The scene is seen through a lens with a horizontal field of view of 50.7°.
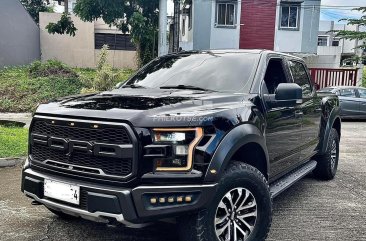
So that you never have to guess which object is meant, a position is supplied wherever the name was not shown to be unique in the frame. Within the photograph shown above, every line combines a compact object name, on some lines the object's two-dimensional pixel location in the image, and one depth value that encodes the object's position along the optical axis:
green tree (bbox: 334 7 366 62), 19.52
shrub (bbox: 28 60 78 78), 17.17
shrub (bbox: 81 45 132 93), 13.03
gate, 20.67
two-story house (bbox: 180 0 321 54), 22.42
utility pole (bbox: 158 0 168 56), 11.35
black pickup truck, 2.82
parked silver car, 14.40
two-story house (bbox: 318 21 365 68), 24.78
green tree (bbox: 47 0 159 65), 16.96
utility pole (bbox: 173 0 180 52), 16.76
